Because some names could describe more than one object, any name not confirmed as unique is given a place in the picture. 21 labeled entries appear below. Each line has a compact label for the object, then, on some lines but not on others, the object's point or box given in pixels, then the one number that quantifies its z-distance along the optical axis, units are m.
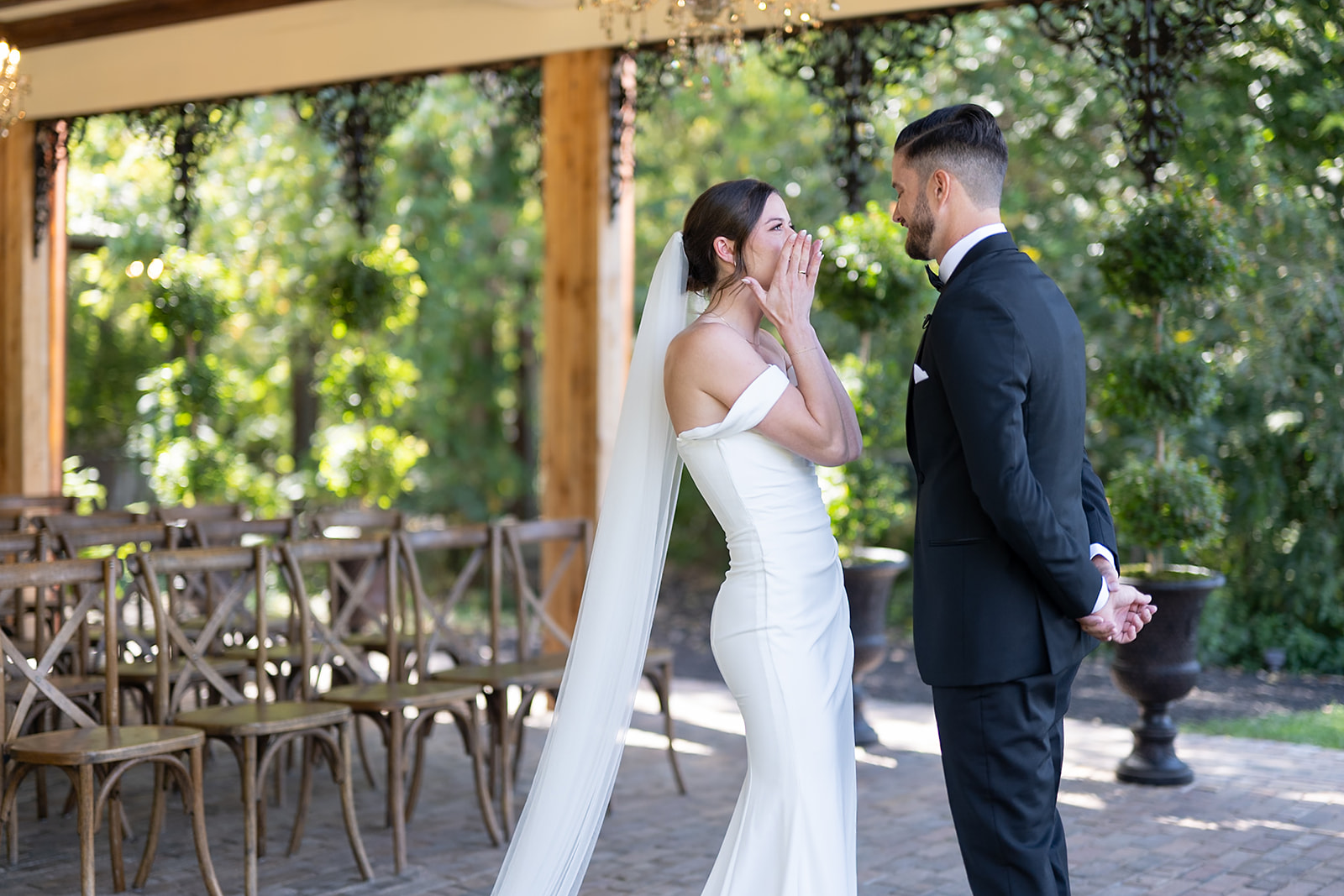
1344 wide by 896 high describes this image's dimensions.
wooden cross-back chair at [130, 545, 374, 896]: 4.36
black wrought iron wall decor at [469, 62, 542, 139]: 7.62
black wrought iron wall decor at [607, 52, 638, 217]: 7.21
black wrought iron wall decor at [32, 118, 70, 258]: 9.44
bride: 3.16
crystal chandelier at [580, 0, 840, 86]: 5.43
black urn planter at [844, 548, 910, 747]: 6.29
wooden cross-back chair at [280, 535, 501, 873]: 4.73
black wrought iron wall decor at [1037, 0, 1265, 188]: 5.90
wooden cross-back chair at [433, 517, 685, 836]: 5.14
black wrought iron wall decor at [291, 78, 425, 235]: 8.21
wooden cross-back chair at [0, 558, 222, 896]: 3.95
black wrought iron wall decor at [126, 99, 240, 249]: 8.86
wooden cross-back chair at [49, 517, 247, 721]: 5.24
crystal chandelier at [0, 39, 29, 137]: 6.05
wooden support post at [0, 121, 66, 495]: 9.47
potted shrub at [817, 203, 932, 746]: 6.29
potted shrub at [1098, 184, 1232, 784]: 5.65
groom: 2.65
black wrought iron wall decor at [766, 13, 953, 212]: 6.54
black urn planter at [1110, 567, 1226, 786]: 5.64
